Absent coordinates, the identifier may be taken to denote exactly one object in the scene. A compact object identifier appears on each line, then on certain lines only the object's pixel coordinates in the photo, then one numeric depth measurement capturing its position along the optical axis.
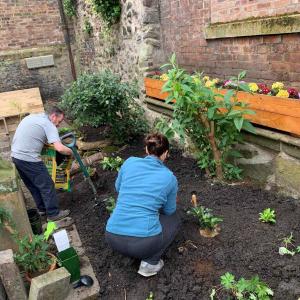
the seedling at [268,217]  3.60
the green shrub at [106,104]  6.32
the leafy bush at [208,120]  4.02
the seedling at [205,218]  3.57
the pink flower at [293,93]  3.78
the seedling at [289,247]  3.13
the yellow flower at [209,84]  4.52
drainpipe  11.88
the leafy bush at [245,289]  2.70
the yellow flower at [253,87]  4.13
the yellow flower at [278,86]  3.98
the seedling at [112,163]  5.81
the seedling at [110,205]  4.12
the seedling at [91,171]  5.49
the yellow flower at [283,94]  3.79
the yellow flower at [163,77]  5.98
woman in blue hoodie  3.02
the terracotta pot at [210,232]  3.57
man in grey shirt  4.25
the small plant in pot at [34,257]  3.06
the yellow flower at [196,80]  4.15
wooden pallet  7.62
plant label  3.02
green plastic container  3.08
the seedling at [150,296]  2.97
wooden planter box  3.62
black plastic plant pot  3.98
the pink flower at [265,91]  4.07
